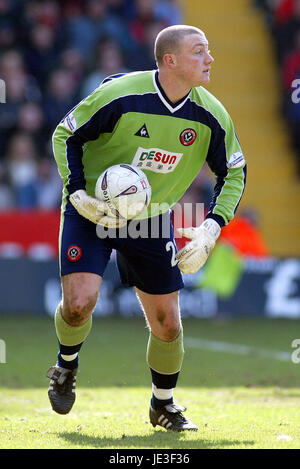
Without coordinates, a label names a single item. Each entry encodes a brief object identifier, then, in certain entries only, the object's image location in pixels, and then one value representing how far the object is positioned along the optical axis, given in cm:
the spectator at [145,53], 1487
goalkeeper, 588
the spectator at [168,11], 1602
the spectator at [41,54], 1433
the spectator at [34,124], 1363
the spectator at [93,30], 1484
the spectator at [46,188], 1334
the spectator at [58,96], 1390
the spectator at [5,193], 1327
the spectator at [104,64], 1427
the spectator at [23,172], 1332
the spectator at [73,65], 1432
